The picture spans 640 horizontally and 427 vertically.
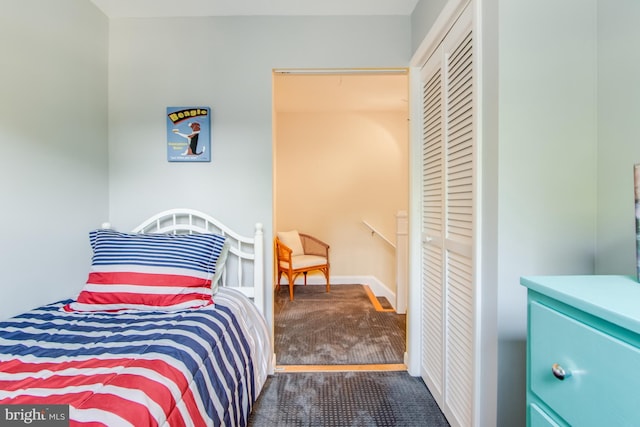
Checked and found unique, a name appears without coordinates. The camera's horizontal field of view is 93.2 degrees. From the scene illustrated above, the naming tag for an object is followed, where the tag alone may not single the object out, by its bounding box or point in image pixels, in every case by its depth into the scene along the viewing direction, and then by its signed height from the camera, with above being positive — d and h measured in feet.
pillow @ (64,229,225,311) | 5.03 -1.12
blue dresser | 1.80 -0.97
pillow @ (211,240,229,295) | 5.85 -1.17
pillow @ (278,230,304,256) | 13.25 -1.43
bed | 2.78 -1.67
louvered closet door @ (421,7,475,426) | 4.44 -0.26
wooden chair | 12.52 -2.07
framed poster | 6.74 +1.66
